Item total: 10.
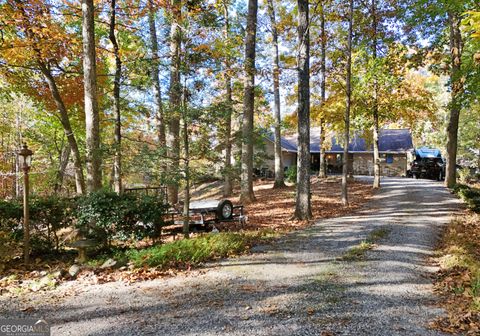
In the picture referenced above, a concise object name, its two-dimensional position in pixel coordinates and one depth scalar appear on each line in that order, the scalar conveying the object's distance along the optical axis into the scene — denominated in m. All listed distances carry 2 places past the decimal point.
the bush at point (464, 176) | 20.68
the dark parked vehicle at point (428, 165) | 25.39
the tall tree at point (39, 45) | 11.13
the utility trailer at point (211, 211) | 8.81
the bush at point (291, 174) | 21.56
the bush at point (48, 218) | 6.72
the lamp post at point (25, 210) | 6.30
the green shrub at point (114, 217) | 6.71
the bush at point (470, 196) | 11.20
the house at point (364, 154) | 32.28
